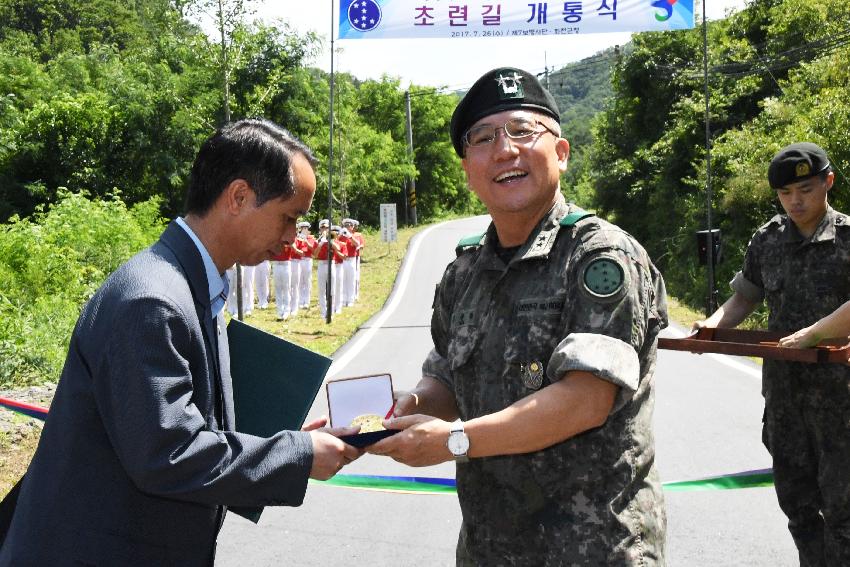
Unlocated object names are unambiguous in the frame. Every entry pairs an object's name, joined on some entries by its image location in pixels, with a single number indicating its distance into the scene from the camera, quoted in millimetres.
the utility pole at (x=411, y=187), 52297
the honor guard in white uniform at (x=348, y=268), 20797
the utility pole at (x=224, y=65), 11344
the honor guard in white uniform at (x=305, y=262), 20656
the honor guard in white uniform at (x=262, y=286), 20734
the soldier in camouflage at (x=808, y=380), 3662
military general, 2010
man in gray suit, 1888
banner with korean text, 14000
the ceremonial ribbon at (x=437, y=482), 4590
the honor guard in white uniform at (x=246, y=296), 18984
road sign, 33062
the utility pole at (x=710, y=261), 11336
